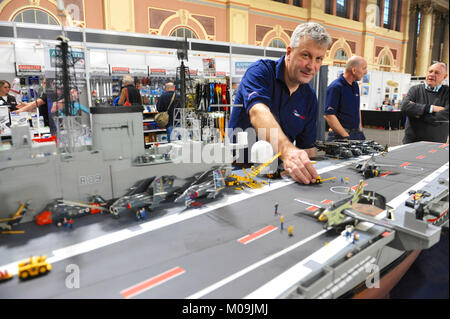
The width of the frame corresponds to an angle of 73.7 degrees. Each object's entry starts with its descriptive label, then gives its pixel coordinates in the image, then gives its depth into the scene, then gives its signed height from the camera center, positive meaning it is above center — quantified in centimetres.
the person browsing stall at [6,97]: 656 +22
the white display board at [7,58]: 707 +116
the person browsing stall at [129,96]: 704 +26
